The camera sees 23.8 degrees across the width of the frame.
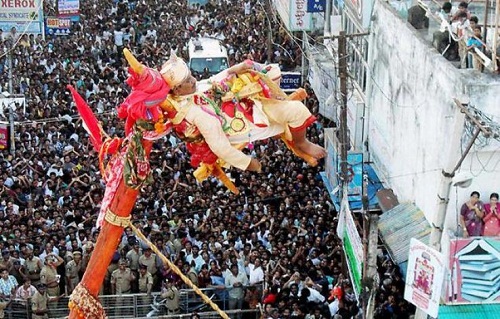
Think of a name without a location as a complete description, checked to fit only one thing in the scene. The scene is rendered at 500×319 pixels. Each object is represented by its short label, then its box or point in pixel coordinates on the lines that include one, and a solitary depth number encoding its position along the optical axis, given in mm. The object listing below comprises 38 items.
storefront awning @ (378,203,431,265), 19202
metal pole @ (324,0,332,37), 28234
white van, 31047
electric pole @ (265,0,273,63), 31094
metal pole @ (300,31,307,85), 29373
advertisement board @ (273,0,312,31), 29047
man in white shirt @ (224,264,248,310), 19781
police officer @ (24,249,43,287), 20078
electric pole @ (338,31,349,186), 19000
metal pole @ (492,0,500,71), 17422
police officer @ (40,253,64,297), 19812
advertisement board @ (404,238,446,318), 15812
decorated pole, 13742
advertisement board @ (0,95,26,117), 26812
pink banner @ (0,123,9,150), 24641
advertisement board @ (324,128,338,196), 22547
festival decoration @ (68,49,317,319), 13484
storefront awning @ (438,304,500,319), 17812
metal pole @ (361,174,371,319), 17252
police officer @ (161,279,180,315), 19328
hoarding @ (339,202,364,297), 17531
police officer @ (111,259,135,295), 19734
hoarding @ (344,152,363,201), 21875
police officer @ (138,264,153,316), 19703
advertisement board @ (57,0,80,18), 33000
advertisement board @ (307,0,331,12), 28444
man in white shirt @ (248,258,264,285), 19922
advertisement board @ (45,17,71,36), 32750
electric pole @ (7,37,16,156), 24891
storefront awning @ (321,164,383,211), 21812
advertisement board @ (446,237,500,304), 17656
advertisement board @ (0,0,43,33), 30078
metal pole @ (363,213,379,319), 17031
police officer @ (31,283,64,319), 19219
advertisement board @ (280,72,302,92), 27078
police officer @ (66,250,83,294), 20000
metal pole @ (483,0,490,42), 17984
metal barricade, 19580
